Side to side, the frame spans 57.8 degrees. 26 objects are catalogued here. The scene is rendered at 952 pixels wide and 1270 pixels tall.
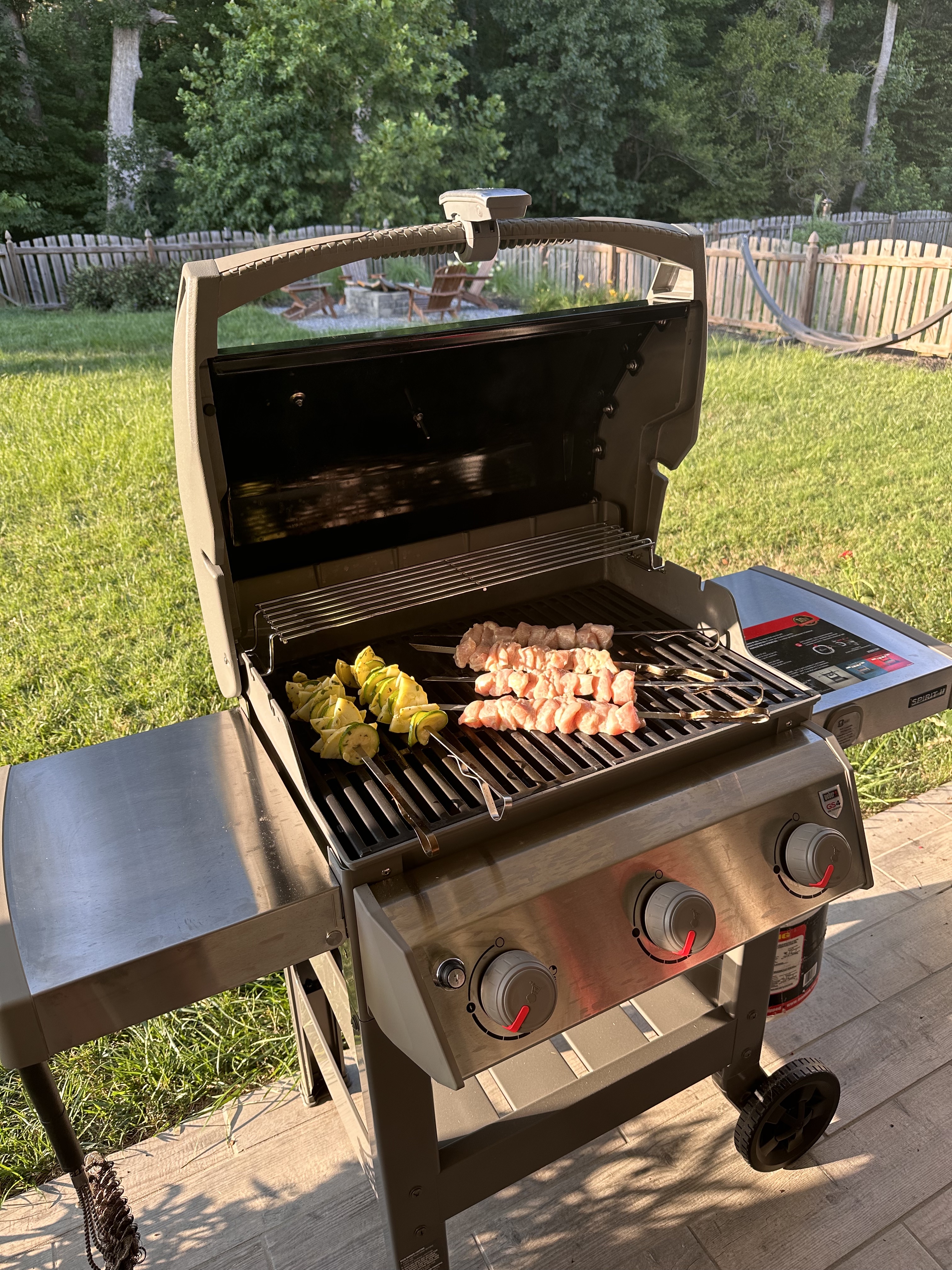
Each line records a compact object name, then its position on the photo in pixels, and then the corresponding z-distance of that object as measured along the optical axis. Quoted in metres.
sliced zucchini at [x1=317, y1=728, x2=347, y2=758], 1.34
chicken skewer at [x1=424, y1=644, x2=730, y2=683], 1.50
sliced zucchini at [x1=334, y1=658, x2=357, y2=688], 1.52
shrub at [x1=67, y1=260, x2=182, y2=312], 11.40
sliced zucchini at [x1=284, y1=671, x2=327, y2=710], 1.45
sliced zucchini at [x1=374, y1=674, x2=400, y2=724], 1.41
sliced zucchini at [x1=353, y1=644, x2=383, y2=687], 1.47
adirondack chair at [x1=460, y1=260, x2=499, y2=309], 9.46
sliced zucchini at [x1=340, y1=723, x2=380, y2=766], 1.34
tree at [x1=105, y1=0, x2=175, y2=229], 13.81
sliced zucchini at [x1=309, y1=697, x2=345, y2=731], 1.38
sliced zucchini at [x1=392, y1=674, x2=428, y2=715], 1.40
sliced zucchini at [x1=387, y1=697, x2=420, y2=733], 1.38
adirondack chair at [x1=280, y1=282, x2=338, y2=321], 9.03
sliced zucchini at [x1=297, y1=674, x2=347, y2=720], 1.42
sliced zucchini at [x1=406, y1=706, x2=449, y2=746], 1.37
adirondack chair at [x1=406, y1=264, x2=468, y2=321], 8.74
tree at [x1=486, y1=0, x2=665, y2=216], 15.51
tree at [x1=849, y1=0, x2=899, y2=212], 18.08
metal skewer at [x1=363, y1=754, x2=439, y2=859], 1.10
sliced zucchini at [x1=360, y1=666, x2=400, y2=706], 1.43
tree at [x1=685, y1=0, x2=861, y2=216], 17.08
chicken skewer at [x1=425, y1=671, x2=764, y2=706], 1.44
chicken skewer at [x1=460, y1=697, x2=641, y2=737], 1.37
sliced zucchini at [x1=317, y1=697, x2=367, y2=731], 1.37
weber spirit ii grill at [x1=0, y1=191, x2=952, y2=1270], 1.10
